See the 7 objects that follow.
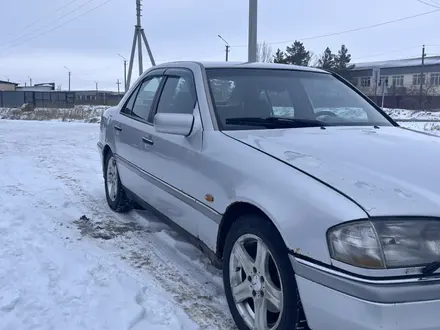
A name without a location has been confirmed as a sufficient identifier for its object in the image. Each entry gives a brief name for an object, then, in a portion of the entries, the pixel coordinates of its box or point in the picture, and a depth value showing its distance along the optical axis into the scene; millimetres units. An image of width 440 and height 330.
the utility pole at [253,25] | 10656
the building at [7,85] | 80556
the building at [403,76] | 61406
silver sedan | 2035
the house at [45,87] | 85838
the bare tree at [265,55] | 52206
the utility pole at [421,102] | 46725
